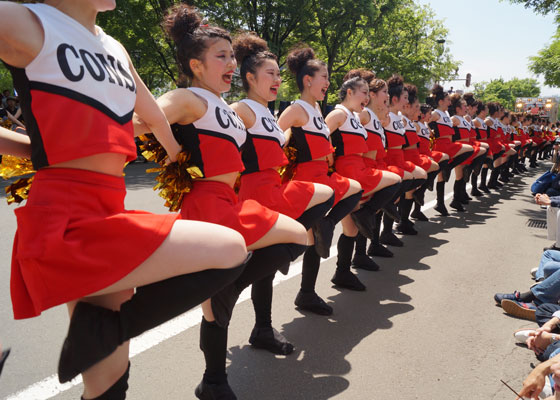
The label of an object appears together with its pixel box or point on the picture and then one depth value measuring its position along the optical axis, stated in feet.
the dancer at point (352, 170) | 14.30
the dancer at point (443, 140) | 26.84
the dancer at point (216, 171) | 7.50
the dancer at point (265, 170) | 9.91
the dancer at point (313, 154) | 12.07
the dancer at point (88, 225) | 4.73
